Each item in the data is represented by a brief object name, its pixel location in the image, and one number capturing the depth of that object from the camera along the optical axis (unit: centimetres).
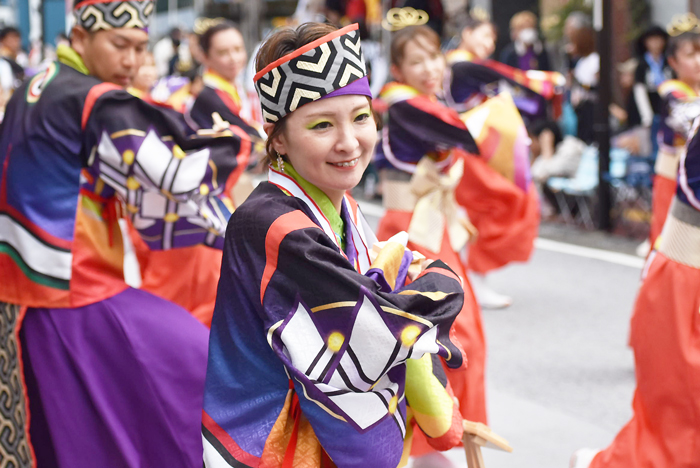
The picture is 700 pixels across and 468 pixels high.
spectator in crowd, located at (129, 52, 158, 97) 707
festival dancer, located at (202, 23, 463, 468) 170
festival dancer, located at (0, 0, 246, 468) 258
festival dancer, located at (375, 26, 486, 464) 409
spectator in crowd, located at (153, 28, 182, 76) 1207
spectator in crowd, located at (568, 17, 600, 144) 903
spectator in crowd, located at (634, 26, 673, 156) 826
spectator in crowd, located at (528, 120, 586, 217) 888
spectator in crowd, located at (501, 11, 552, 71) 1016
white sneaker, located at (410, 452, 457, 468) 284
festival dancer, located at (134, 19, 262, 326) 411
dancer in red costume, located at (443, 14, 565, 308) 531
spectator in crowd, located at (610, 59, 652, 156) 859
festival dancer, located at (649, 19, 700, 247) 515
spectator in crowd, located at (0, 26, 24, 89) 1098
